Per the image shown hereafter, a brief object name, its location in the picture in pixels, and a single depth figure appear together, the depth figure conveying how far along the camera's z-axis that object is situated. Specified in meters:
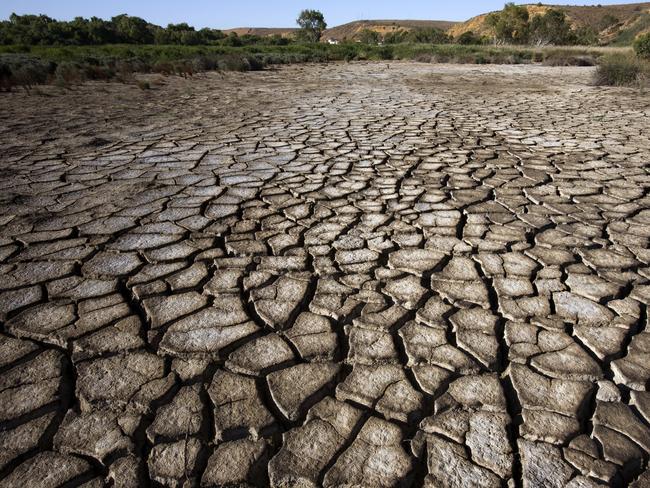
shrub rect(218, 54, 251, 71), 13.41
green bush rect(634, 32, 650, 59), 12.12
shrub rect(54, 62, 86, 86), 9.41
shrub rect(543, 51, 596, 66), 15.02
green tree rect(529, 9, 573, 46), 34.27
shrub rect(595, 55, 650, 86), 9.22
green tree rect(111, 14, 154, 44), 30.09
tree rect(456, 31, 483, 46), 36.34
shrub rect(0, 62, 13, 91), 8.42
